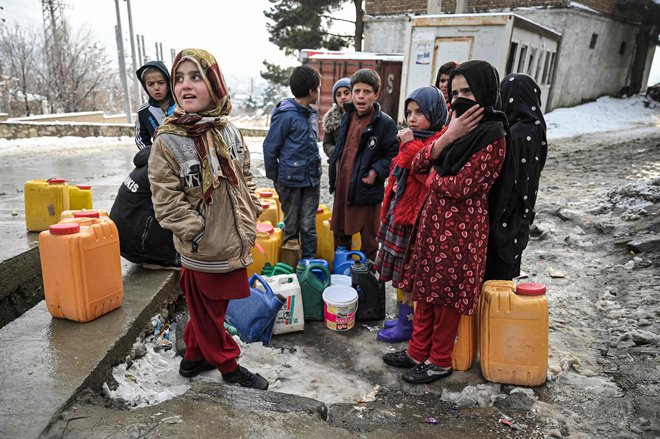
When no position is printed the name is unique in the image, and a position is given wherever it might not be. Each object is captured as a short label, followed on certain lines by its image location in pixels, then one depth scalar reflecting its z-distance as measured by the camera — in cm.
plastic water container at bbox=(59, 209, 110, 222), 281
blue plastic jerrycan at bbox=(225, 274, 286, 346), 306
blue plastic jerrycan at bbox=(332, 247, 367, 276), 383
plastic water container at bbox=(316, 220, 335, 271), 439
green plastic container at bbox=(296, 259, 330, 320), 350
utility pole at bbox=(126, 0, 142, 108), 2106
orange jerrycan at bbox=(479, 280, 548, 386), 247
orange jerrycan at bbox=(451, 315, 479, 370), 269
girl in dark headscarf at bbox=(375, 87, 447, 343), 281
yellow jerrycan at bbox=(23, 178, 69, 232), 392
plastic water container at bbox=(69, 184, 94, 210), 411
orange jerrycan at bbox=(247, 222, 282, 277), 370
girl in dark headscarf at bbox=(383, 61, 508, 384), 229
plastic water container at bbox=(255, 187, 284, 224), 483
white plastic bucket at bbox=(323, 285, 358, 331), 336
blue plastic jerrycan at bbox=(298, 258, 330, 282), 356
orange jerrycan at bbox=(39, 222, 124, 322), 245
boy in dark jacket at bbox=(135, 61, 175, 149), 329
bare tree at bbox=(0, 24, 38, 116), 2645
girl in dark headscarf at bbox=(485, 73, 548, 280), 265
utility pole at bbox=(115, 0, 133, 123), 2150
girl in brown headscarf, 206
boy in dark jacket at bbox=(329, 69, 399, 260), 374
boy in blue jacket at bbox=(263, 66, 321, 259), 390
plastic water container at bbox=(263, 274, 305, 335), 324
